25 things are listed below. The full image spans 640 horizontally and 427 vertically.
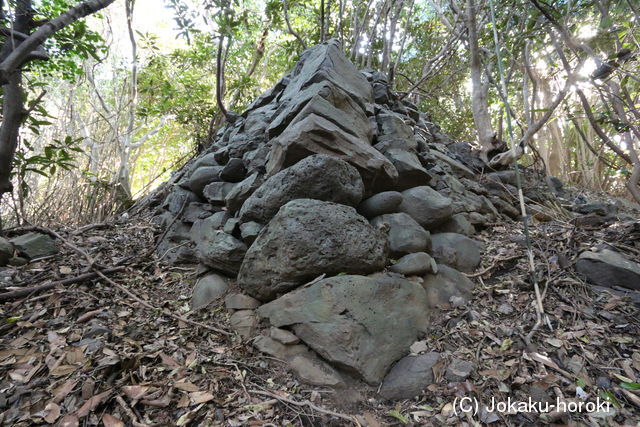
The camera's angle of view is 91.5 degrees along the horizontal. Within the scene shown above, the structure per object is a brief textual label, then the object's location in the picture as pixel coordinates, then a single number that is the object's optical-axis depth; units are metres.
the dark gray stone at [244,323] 2.04
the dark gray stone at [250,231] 2.43
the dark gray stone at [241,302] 2.21
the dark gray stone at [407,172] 2.95
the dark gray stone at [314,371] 1.72
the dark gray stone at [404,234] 2.42
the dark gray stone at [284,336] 1.90
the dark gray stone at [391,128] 3.42
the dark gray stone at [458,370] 1.69
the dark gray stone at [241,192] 2.74
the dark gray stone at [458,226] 2.84
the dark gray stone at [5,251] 2.34
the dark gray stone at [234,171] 3.22
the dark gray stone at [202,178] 3.36
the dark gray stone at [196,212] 3.17
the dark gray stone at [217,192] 3.11
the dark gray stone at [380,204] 2.62
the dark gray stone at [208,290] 2.33
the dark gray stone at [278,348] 1.87
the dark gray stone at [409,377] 1.67
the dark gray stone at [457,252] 2.55
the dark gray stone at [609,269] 2.09
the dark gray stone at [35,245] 2.54
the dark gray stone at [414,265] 2.29
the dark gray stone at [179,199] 3.33
